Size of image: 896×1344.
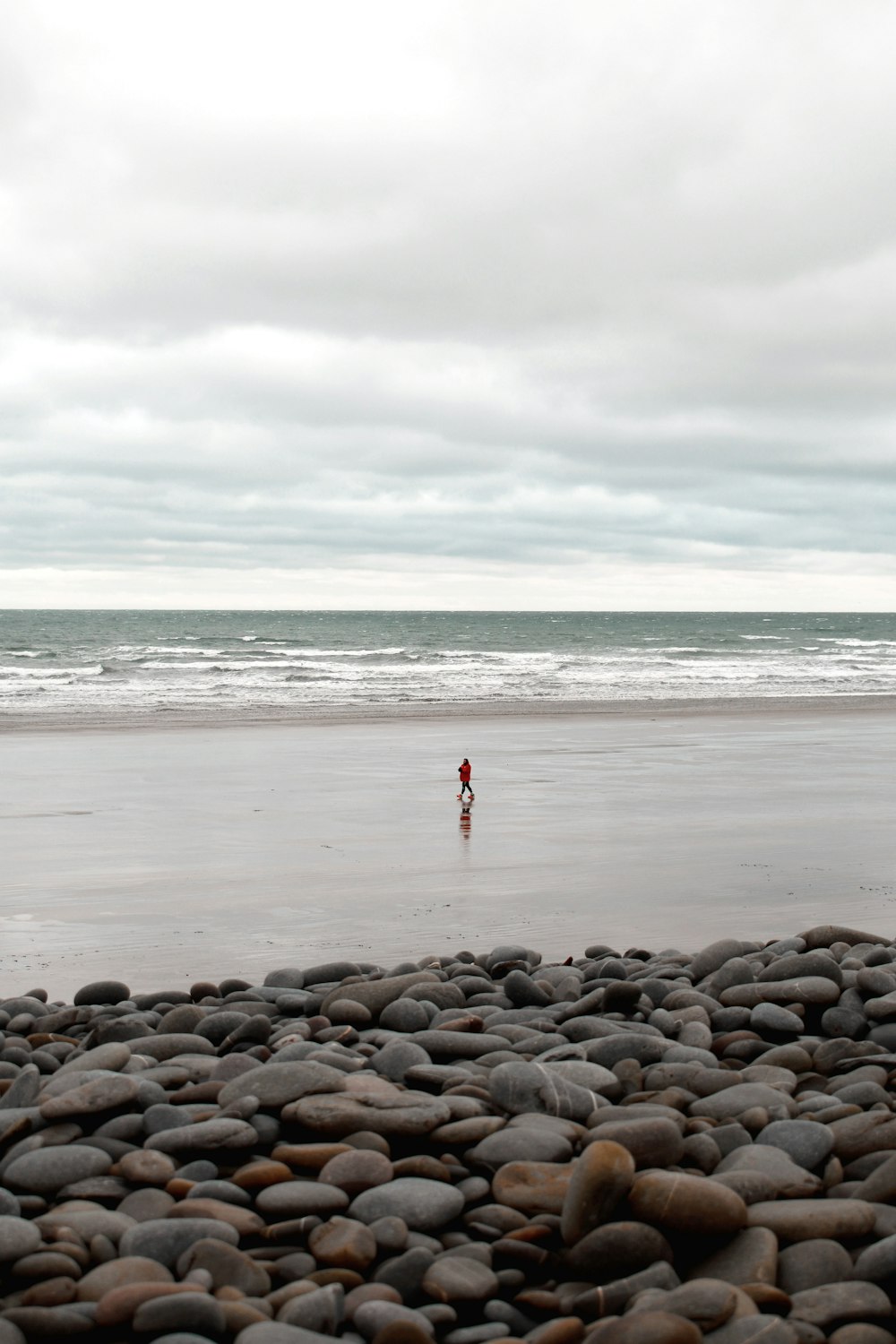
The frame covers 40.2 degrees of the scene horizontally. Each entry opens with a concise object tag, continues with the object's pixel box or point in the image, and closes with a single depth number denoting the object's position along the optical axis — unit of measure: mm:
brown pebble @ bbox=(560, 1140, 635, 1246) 3637
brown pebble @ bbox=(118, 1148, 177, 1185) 4012
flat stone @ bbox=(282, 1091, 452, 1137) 4250
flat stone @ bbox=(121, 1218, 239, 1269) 3555
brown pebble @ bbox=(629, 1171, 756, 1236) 3592
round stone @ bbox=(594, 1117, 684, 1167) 3973
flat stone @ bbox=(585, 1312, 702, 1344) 2998
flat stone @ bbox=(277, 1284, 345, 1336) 3240
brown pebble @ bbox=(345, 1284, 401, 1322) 3371
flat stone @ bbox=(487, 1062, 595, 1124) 4477
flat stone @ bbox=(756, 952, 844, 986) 6070
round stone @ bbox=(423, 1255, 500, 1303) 3441
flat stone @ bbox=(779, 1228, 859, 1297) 3447
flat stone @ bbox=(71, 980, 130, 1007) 6551
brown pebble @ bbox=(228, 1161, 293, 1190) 3988
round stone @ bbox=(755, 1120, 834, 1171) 4078
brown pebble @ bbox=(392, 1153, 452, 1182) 4031
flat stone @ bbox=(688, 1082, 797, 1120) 4488
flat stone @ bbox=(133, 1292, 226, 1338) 3182
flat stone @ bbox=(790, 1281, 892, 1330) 3244
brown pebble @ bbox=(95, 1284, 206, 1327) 3215
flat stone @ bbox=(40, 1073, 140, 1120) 4359
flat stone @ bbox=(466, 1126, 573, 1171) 4086
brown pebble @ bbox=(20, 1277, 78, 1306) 3330
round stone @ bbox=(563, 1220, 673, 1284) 3523
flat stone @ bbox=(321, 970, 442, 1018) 5941
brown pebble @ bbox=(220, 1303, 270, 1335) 3219
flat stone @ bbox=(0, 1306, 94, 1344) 3207
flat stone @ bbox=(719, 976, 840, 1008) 5789
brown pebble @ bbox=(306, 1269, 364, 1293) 3465
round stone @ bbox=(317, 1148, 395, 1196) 3945
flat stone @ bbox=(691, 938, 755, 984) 6664
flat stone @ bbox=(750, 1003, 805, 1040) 5520
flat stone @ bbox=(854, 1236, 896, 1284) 3404
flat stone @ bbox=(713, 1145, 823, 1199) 3869
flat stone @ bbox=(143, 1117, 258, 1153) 4156
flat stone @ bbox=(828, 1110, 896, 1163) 4121
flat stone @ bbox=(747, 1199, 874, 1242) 3635
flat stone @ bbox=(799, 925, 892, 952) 7148
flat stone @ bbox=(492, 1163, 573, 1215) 3861
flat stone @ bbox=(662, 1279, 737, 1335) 3162
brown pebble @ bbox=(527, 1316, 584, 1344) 3191
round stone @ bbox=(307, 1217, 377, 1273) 3559
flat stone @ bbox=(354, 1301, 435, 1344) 3250
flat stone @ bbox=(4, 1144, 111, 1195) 4004
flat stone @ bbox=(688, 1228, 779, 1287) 3451
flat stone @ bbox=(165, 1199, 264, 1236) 3727
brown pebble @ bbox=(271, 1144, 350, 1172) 4078
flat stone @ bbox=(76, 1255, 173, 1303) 3361
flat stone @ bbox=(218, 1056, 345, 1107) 4480
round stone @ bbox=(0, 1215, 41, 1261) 3521
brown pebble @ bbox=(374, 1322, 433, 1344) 3162
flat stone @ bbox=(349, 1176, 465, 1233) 3785
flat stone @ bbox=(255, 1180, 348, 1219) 3820
